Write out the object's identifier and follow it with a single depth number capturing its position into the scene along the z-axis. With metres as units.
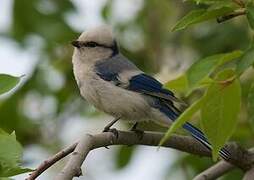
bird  7.31
